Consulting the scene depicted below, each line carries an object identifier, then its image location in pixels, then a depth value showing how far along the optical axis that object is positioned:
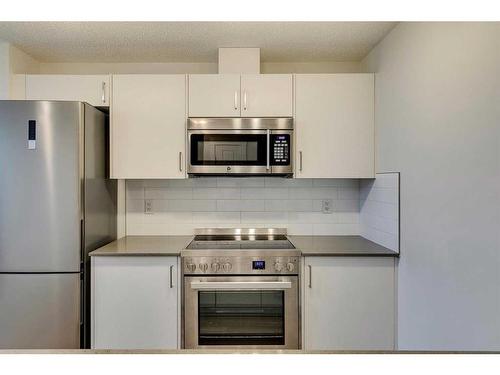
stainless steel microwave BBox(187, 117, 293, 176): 2.22
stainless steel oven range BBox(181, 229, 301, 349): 2.00
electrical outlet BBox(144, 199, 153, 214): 2.61
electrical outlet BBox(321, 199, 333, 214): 2.62
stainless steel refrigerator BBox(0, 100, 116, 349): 1.90
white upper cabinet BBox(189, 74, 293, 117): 2.25
